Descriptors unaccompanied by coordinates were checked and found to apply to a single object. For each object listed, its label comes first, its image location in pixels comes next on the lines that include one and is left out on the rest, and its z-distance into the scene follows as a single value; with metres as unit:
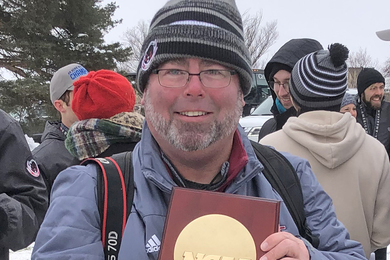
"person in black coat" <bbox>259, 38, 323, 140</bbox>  2.97
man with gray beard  1.18
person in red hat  2.43
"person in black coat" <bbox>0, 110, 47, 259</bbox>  1.89
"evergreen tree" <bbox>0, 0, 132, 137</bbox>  11.85
